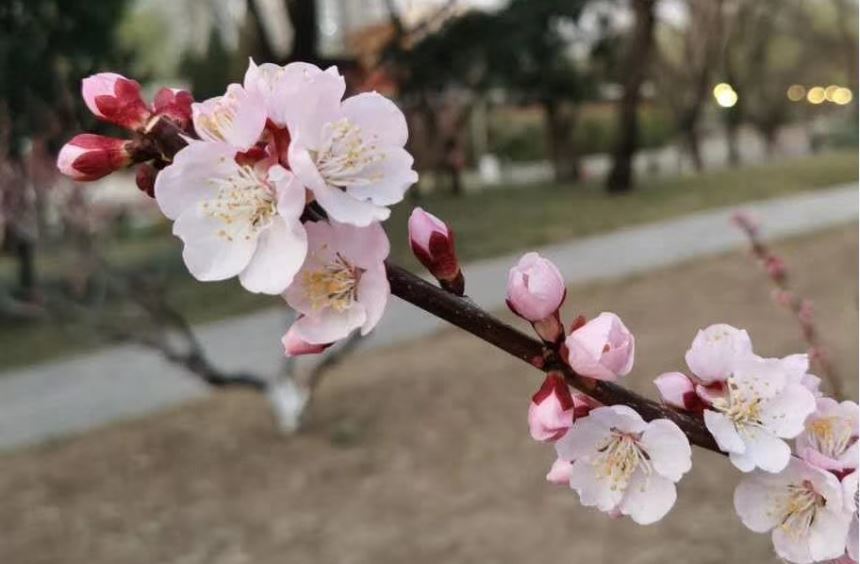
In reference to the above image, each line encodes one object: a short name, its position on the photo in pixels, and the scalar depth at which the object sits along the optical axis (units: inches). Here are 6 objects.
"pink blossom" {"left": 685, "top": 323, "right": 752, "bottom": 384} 8.0
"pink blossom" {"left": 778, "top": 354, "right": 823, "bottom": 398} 8.0
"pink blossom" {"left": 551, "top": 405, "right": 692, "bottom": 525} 7.4
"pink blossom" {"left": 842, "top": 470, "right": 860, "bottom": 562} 7.6
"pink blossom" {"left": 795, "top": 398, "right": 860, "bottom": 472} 7.9
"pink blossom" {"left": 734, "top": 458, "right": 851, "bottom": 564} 7.7
